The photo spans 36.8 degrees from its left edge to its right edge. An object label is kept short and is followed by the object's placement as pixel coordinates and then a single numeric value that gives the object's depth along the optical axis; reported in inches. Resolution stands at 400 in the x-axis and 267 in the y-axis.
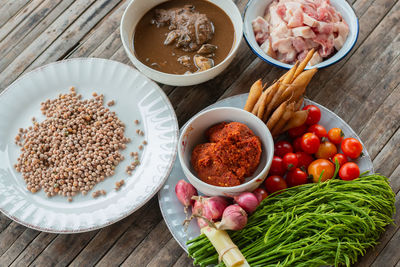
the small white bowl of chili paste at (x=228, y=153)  29.8
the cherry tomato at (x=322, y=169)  31.1
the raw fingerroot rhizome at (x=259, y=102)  31.5
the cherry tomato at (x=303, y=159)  32.2
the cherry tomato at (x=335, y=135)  31.8
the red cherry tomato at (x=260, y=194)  30.7
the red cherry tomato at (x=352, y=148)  31.0
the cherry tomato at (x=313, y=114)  32.1
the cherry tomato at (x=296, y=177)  31.3
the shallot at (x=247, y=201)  29.5
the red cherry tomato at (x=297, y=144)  32.4
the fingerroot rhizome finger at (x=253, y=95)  31.6
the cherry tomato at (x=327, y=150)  31.9
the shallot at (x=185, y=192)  30.7
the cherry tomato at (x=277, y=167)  31.6
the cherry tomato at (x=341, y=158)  31.5
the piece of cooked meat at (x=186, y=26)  33.4
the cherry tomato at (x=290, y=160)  31.5
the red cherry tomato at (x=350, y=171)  30.7
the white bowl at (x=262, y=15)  33.0
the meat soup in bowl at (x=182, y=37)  33.0
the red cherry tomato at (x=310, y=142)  31.5
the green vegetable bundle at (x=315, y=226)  28.7
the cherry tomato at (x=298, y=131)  32.5
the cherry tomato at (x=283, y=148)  32.3
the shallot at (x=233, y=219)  29.1
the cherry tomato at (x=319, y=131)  32.1
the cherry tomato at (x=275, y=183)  31.3
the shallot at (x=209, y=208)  29.7
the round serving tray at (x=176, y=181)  30.7
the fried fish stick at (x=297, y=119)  31.5
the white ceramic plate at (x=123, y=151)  31.3
